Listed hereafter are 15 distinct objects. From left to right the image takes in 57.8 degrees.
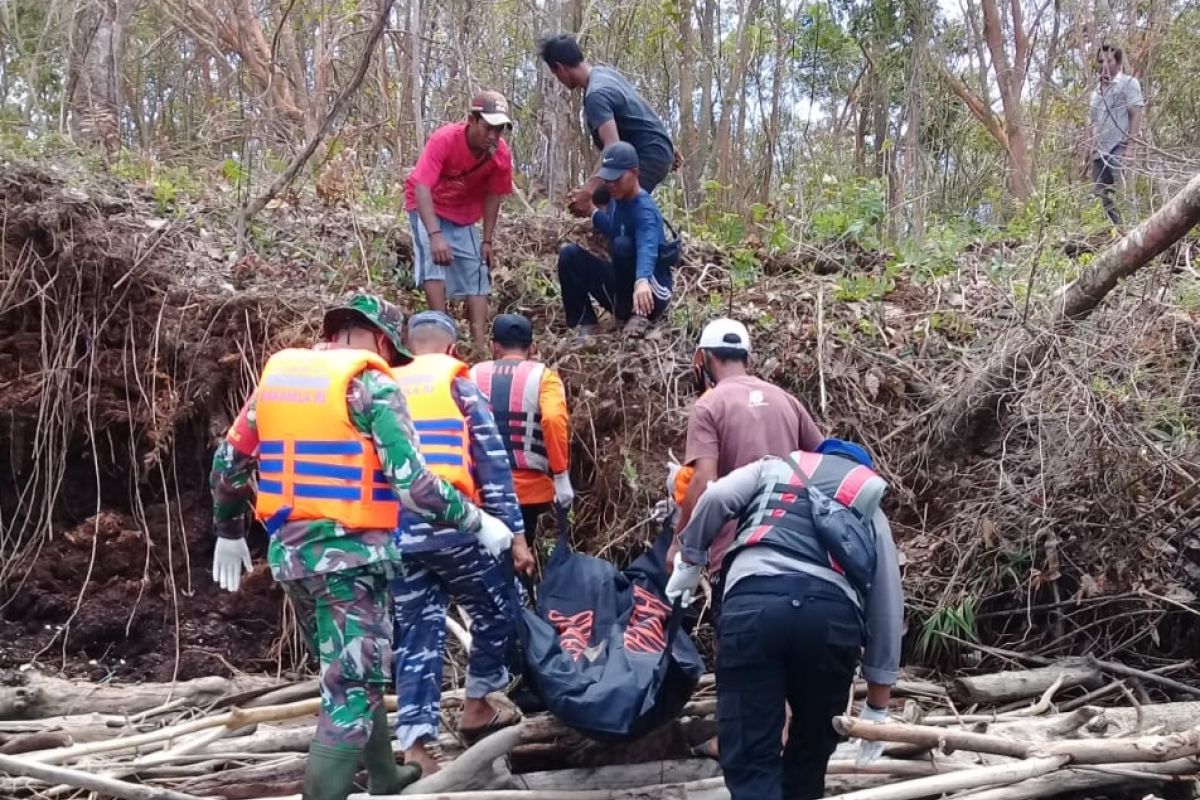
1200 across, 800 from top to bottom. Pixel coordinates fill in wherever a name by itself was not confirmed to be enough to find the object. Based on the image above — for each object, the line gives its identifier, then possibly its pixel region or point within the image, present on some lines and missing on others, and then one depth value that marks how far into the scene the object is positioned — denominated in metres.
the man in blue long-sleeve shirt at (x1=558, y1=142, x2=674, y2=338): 6.53
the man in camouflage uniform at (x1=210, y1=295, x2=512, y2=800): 3.75
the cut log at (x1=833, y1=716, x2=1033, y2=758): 3.91
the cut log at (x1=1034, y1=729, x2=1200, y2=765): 4.19
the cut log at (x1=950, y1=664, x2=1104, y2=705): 5.27
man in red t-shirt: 6.56
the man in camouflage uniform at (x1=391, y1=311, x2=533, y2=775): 4.39
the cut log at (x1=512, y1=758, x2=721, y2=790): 4.35
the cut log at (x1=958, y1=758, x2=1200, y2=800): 4.11
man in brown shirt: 4.36
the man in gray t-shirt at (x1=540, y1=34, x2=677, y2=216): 6.71
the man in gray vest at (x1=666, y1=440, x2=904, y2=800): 3.62
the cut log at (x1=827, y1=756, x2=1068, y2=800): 3.88
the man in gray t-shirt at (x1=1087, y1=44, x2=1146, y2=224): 6.15
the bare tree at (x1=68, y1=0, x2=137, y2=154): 9.23
